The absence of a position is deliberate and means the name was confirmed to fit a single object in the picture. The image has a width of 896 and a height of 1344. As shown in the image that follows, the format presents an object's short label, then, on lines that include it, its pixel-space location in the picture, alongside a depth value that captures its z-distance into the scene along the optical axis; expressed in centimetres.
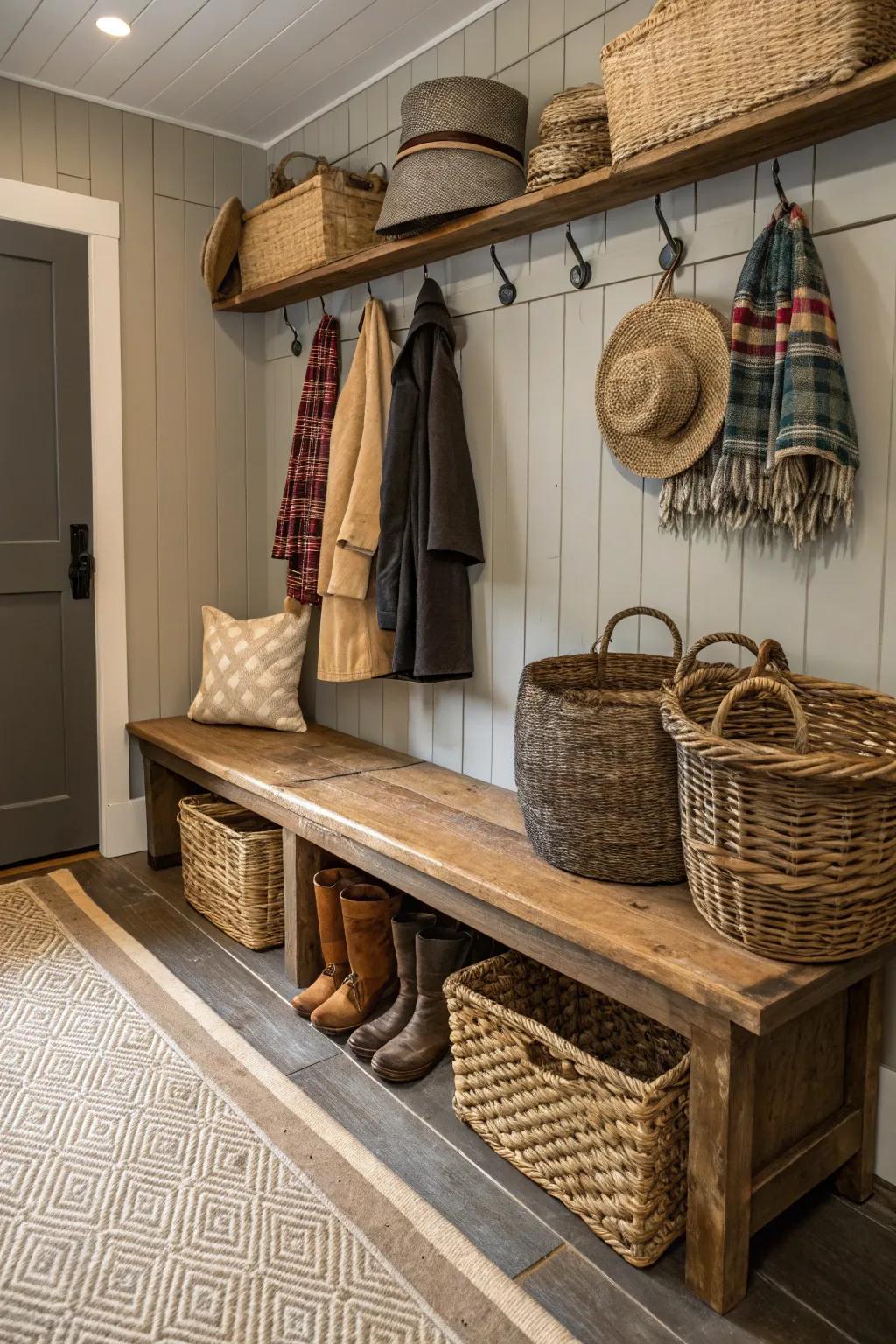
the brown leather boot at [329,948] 225
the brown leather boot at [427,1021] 198
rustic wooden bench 139
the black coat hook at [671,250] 195
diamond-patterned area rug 140
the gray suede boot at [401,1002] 207
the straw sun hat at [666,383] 184
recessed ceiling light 249
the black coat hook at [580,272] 215
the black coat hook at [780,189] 172
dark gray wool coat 238
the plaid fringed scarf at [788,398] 162
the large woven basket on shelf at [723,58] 147
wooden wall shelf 152
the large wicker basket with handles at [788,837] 133
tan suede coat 261
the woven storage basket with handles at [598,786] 165
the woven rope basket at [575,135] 196
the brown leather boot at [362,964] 216
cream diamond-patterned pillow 298
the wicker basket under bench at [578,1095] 148
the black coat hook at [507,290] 234
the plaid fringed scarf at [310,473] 287
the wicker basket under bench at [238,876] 255
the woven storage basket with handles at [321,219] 264
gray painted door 290
